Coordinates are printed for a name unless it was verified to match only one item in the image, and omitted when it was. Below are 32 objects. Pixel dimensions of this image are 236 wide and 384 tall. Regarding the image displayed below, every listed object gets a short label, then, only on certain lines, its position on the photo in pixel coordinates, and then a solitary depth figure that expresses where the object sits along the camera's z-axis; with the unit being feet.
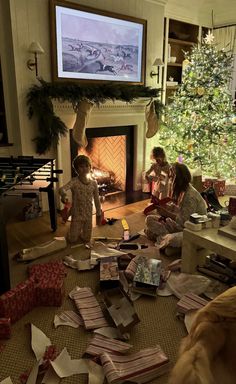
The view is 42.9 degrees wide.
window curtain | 15.75
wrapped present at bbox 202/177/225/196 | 13.46
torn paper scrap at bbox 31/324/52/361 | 5.28
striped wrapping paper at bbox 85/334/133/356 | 5.26
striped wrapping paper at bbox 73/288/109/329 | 5.90
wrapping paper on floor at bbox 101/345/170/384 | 4.72
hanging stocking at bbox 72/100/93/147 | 10.93
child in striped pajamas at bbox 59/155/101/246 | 8.95
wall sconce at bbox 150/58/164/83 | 12.94
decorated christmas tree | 12.86
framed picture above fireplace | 10.43
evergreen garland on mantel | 10.16
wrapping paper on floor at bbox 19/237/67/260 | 8.26
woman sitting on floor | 8.25
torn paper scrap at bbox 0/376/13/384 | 4.72
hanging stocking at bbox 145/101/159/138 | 13.44
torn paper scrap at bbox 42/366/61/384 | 4.73
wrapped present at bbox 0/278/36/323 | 5.84
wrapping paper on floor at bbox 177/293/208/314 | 6.16
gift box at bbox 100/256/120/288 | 6.90
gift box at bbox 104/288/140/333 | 5.68
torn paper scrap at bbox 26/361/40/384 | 4.68
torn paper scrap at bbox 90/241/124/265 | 8.08
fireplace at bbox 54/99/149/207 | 11.42
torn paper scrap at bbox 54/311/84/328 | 5.97
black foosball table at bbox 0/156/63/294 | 6.05
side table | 6.46
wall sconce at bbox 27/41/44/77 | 9.53
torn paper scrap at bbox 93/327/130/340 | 5.60
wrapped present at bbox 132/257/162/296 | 6.81
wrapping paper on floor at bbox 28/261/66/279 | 6.98
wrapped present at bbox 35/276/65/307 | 6.43
